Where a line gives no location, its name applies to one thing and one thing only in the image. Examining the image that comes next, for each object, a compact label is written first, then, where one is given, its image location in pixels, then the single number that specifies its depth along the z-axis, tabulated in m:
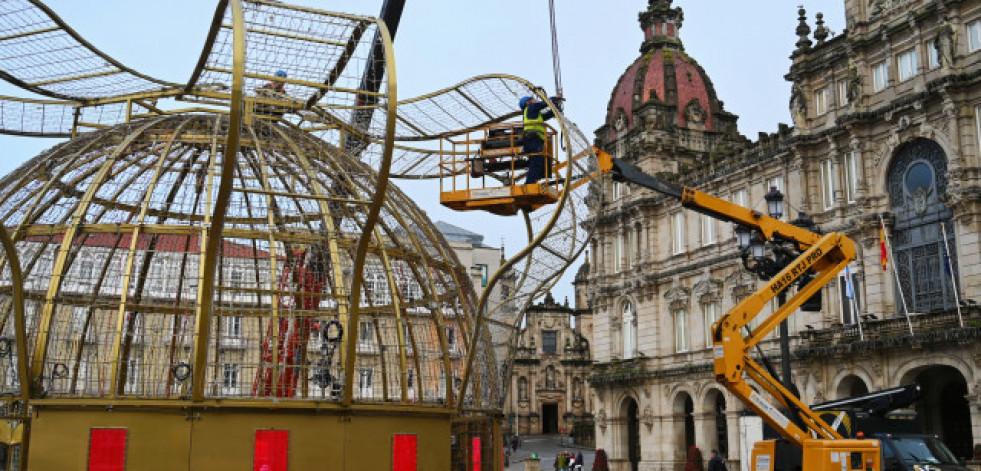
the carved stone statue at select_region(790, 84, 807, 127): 37.31
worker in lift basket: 14.30
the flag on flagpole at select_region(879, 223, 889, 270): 31.78
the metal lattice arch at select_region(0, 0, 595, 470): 11.52
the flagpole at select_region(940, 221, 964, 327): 29.30
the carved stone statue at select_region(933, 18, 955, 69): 31.02
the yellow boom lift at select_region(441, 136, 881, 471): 14.59
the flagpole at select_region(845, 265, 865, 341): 31.92
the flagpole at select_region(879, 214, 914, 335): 31.69
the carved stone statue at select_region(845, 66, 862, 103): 34.50
